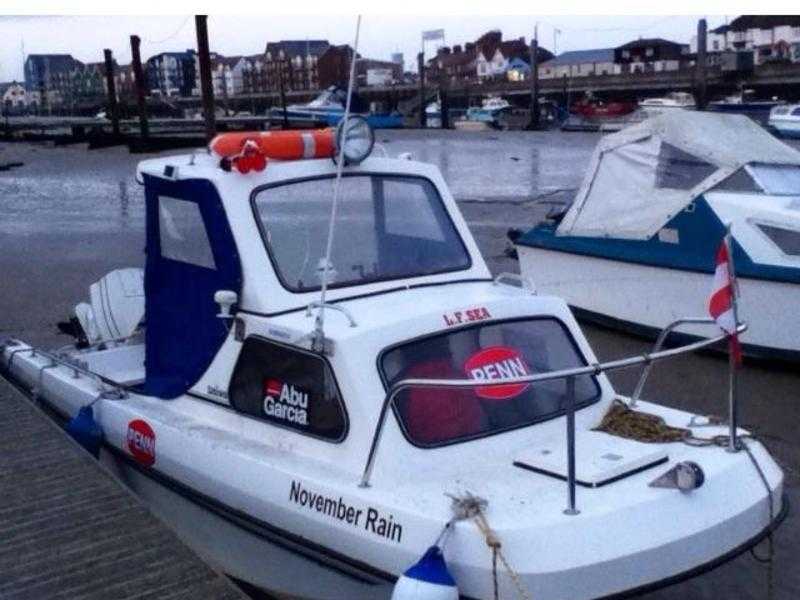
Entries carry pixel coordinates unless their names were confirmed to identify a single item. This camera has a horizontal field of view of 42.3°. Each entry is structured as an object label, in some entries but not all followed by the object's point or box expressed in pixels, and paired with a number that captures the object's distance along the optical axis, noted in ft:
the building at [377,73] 313.32
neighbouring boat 28.86
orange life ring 17.20
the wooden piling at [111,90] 129.18
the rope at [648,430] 15.20
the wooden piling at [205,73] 54.24
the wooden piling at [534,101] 169.27
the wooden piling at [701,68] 115.85
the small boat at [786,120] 119.89
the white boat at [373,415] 12.98
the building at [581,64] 305.12
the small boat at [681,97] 174.38
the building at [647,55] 294.66
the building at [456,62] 378.32
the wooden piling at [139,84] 105.70
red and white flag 14.20
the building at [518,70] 307.62
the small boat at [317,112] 137.08
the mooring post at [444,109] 180.04
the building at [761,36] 270.05
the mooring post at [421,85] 196.83
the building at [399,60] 359.17
